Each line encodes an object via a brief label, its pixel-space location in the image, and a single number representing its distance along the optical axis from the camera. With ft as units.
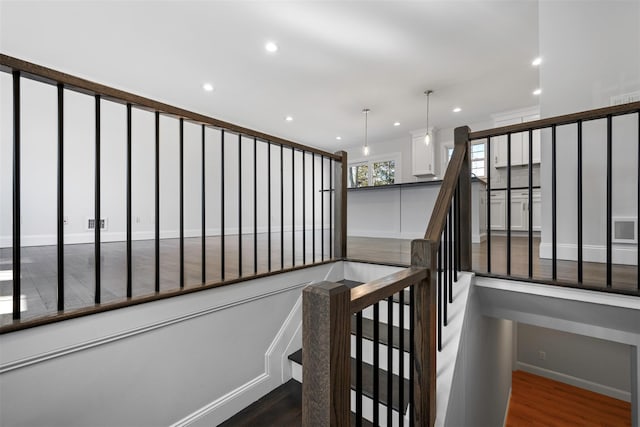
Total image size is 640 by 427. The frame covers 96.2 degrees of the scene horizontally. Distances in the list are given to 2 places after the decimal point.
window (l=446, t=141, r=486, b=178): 19.31
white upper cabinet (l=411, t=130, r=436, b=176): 20.81
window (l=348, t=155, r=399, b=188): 23.98
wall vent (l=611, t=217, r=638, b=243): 7.37
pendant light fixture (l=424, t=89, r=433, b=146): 14.52
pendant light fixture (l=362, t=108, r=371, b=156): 17.25
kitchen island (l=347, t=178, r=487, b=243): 13.12
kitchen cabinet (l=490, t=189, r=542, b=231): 16.05
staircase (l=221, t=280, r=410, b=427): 5.17
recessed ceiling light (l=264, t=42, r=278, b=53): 10.65
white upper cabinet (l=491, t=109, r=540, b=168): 16.72
